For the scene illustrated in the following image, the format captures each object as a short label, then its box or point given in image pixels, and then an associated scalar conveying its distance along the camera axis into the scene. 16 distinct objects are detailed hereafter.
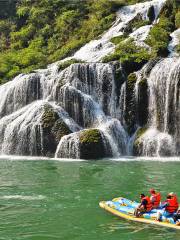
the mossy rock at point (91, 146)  33.84
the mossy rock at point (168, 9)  52.44
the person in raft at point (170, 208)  16.80
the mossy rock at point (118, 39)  50.03
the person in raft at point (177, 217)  16.32
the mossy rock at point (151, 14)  53.09
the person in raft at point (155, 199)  17.73
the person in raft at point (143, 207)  17.30
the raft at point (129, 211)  16.54
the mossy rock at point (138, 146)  34.94
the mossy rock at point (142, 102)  37.53
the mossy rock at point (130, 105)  37.59
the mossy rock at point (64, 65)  42.72
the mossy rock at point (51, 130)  35.75
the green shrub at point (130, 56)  39.97
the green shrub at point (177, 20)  50.19
